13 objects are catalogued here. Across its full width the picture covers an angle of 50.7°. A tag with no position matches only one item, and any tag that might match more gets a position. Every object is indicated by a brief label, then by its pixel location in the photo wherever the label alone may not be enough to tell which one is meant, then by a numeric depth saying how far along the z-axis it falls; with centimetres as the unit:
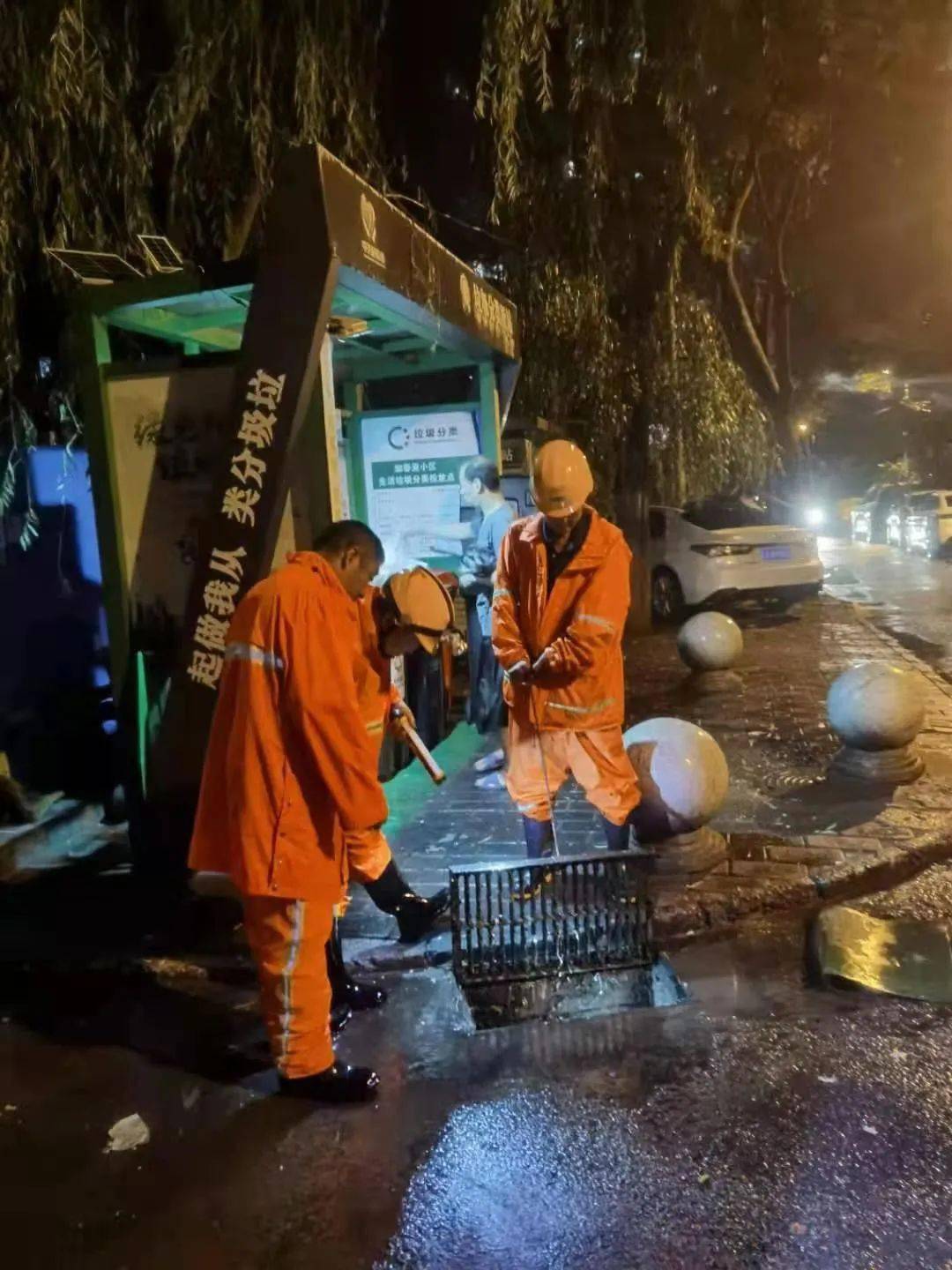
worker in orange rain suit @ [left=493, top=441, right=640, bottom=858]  450
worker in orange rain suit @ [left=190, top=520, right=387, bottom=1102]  308
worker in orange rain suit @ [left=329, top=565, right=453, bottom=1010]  373
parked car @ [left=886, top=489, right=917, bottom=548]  2793
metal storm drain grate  399
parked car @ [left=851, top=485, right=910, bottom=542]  3112
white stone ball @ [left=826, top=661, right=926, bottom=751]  614
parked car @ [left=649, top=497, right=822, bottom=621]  1335
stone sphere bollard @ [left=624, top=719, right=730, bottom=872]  495
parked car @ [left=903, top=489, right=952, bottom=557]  2456
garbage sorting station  414
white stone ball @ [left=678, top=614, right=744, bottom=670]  935
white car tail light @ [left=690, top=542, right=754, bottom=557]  1332
